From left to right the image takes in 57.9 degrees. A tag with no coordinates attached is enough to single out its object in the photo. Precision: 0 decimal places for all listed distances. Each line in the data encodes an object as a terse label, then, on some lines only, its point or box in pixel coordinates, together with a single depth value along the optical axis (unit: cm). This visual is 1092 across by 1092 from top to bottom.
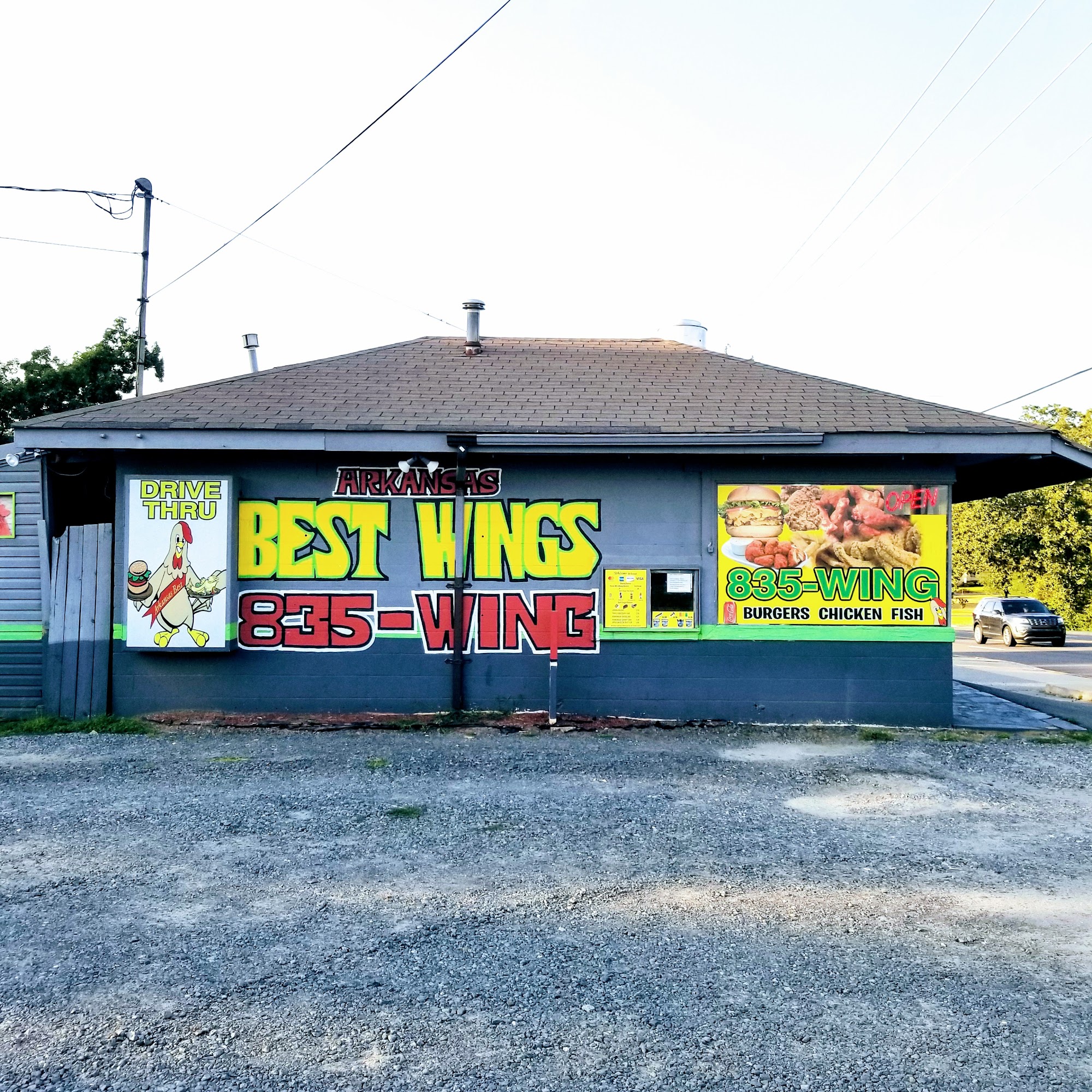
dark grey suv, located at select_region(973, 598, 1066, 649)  2912
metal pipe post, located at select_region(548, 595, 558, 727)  1074
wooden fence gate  1109
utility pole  2388
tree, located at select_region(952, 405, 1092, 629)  3844
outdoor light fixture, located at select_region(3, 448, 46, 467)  1111
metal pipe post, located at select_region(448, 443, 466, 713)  1116
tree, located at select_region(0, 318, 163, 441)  3011
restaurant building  1110
